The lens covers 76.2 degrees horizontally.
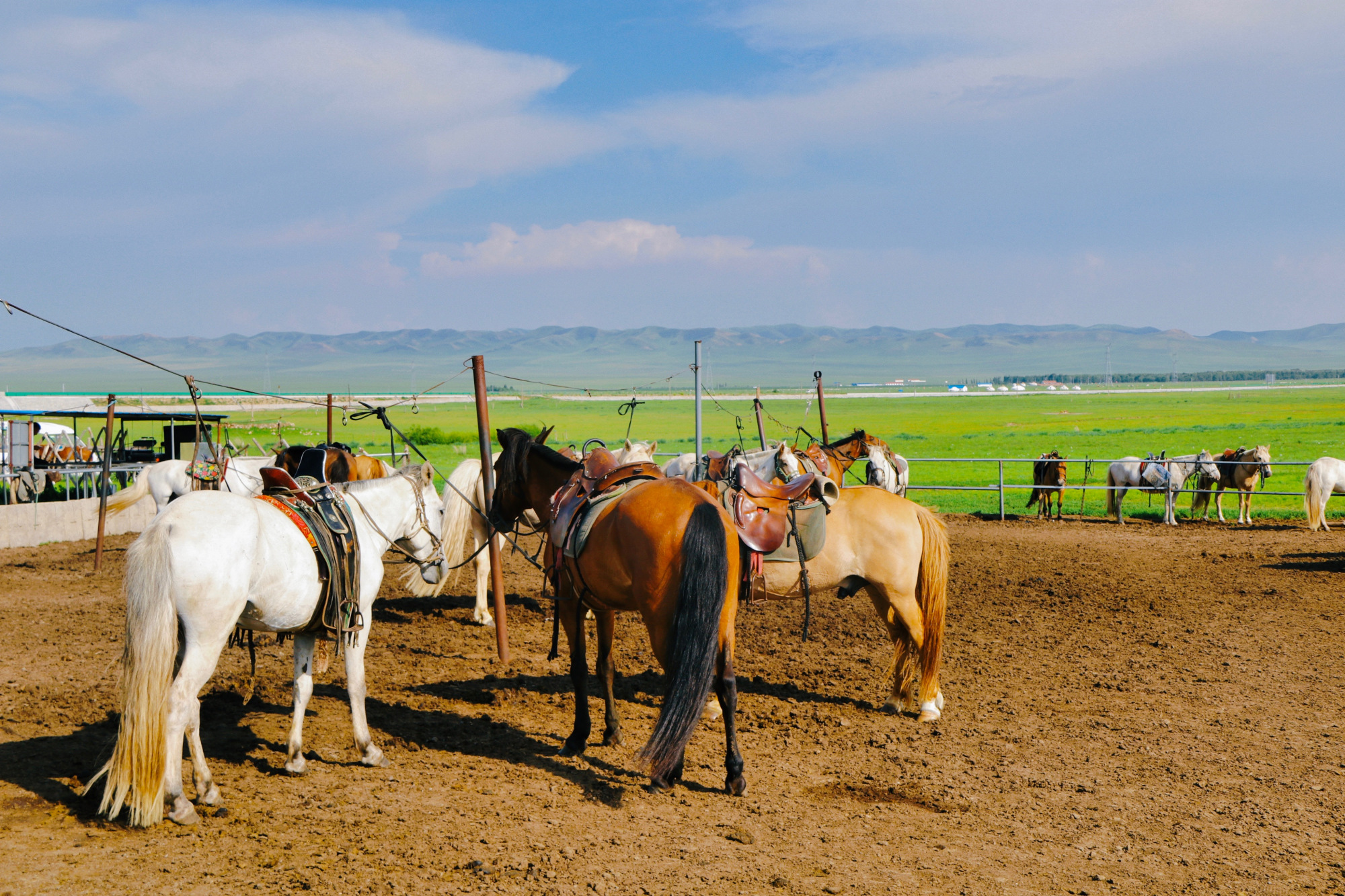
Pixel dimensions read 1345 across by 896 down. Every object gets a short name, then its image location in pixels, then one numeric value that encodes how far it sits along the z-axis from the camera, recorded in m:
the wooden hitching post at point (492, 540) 7.52
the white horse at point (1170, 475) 16.81
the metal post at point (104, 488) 11.83
